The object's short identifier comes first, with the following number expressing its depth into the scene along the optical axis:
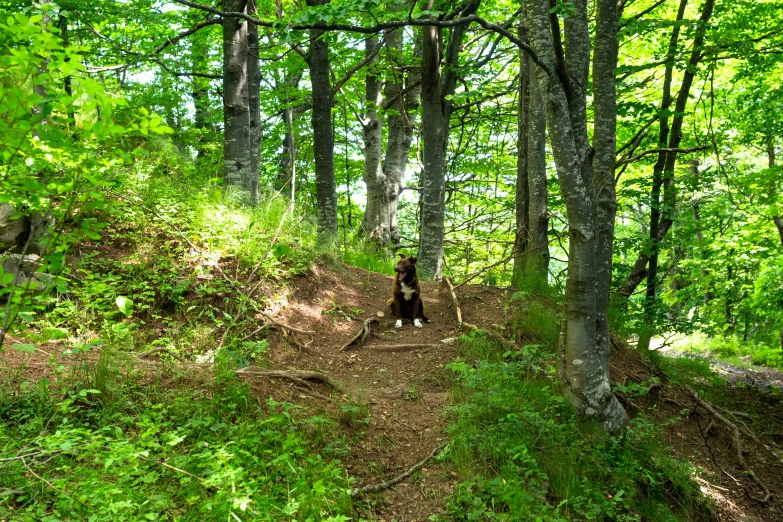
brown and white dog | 7.79
